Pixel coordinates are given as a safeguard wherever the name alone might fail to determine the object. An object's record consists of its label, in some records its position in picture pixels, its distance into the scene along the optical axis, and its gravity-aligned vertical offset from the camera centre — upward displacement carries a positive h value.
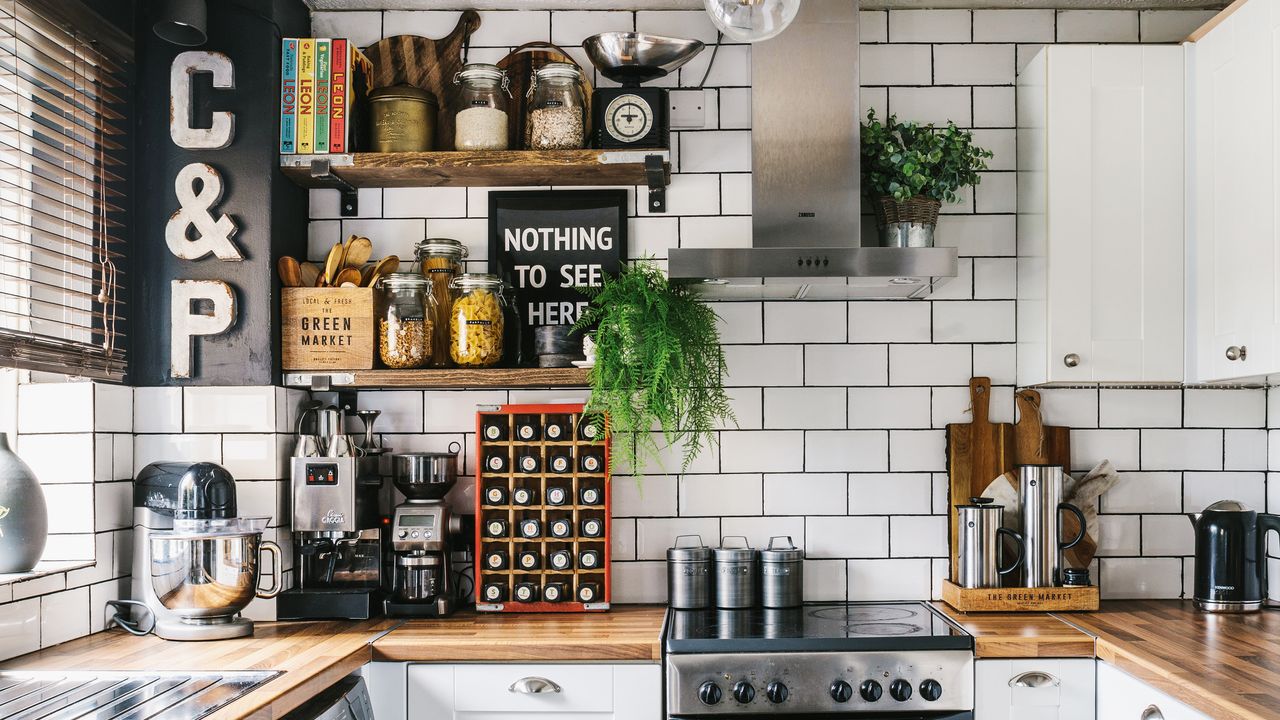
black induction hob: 2.27 -0.64
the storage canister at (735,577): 2.63 -0.56
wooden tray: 2.58 -0.60
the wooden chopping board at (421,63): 2.86 +0.86
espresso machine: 2.51 -0.43
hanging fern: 2.42 +0.02
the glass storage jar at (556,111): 2.63 +0.67
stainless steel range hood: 2.58 +0.57
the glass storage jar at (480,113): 2.65 +0.67
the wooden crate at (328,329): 2.59 +0.09
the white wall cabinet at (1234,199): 2.27 +0.41
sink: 1.70 -0.61
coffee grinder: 2.55 -0.45
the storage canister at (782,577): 2.63 -0.56
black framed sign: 2.83 +0.34
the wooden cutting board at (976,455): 2.77 -0.25
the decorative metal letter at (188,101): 2.60 +0.68
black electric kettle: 2.54 -0.49
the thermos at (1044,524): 2.61 -0.41
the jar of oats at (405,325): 2.59 +0.10
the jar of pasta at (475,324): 2.58 +0.10
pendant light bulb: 1.52 +0.54
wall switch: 2.85 +0.73
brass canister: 2.65 +0.65
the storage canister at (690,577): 2.64 -0.56
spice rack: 2.61 -0.38
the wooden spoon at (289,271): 2.62 +0.24
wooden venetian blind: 2.22 +0.40
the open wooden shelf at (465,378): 2.55 -0.04
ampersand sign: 2.60 +0.36
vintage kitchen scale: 2.66 +0.71
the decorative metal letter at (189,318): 2.59 +0.11
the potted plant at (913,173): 2.58 +0.50
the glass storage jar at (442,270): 2.69 +0.25
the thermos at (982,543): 2.60 -0.46
